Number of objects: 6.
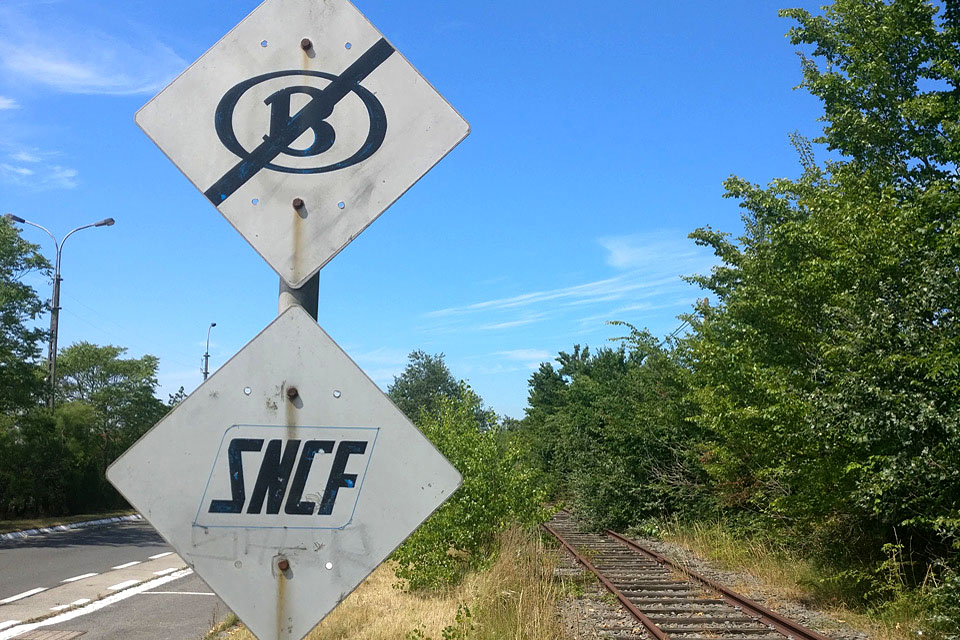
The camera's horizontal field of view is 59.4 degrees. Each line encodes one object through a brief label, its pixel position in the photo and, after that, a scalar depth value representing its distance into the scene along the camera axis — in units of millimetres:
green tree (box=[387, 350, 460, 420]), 94038
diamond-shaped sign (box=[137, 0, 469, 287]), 2494
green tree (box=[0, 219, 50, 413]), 26641
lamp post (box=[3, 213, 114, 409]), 29297
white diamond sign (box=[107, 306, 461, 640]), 2131
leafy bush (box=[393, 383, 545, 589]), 11062
